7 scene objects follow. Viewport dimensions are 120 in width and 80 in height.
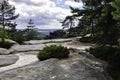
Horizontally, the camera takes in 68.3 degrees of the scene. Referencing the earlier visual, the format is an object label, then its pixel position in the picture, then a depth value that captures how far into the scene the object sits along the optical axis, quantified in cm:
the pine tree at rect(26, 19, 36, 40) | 2156
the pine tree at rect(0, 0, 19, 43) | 1530
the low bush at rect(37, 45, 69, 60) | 428
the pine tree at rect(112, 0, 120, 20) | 276
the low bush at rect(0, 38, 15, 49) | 722
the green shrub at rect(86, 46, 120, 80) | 392
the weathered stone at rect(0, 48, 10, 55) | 602
